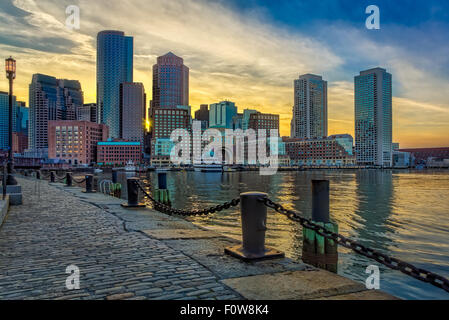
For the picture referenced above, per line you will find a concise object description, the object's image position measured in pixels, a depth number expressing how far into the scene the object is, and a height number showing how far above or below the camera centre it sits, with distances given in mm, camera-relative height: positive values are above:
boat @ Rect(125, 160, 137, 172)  147038 -3577
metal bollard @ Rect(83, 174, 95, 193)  23845 -1589
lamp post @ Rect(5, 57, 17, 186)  16391 +4422
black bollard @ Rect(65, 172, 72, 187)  31000 -1762
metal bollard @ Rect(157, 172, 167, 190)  19438 -1147
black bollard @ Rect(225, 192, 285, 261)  6016 -1243
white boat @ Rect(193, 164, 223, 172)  149188 -3298
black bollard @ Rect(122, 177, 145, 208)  14580 -1492
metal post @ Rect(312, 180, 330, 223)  7562 -940
